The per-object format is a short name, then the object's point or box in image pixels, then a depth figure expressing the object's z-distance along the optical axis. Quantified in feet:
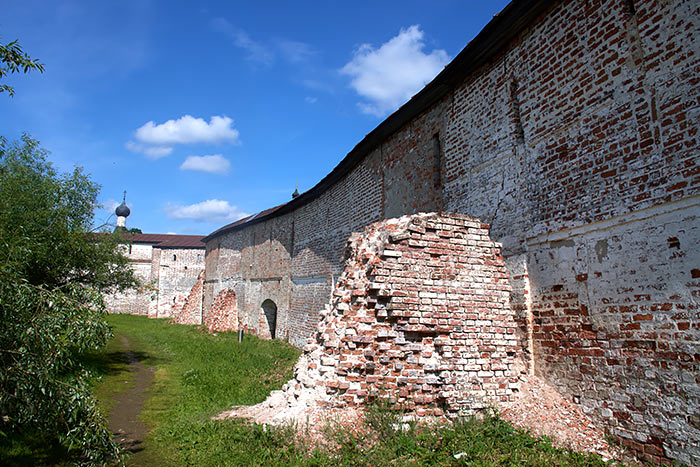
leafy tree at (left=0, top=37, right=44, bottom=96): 12.79
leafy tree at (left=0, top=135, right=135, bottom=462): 11.71
